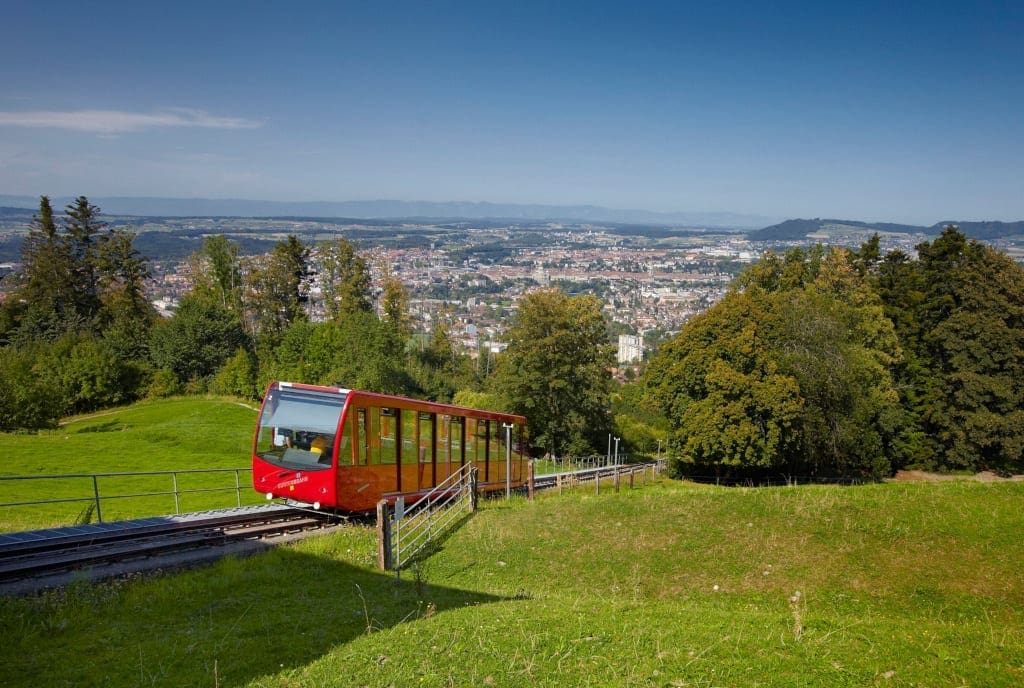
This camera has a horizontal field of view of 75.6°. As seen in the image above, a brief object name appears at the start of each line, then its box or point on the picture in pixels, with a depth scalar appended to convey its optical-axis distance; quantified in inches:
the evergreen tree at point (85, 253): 2325.3
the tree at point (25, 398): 1438.2
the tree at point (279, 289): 2406.5
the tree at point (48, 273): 2241.4
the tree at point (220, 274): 2642.7
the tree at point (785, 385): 1245.7
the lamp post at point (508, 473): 784.4
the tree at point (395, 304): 2306.8
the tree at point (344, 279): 2405.3
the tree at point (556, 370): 1553.9
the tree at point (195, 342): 2134.6
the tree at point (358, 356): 1720.0
